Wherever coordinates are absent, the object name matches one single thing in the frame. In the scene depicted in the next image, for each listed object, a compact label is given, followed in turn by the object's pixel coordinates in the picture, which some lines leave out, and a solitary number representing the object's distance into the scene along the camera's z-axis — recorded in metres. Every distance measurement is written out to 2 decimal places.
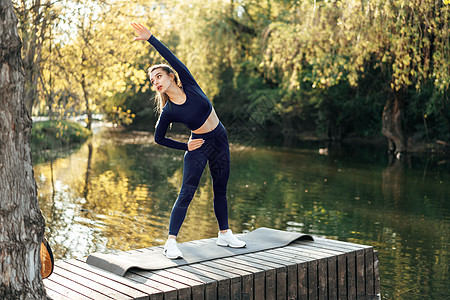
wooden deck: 4.45
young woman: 5.40
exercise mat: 4.99
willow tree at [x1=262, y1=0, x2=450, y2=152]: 13.98
